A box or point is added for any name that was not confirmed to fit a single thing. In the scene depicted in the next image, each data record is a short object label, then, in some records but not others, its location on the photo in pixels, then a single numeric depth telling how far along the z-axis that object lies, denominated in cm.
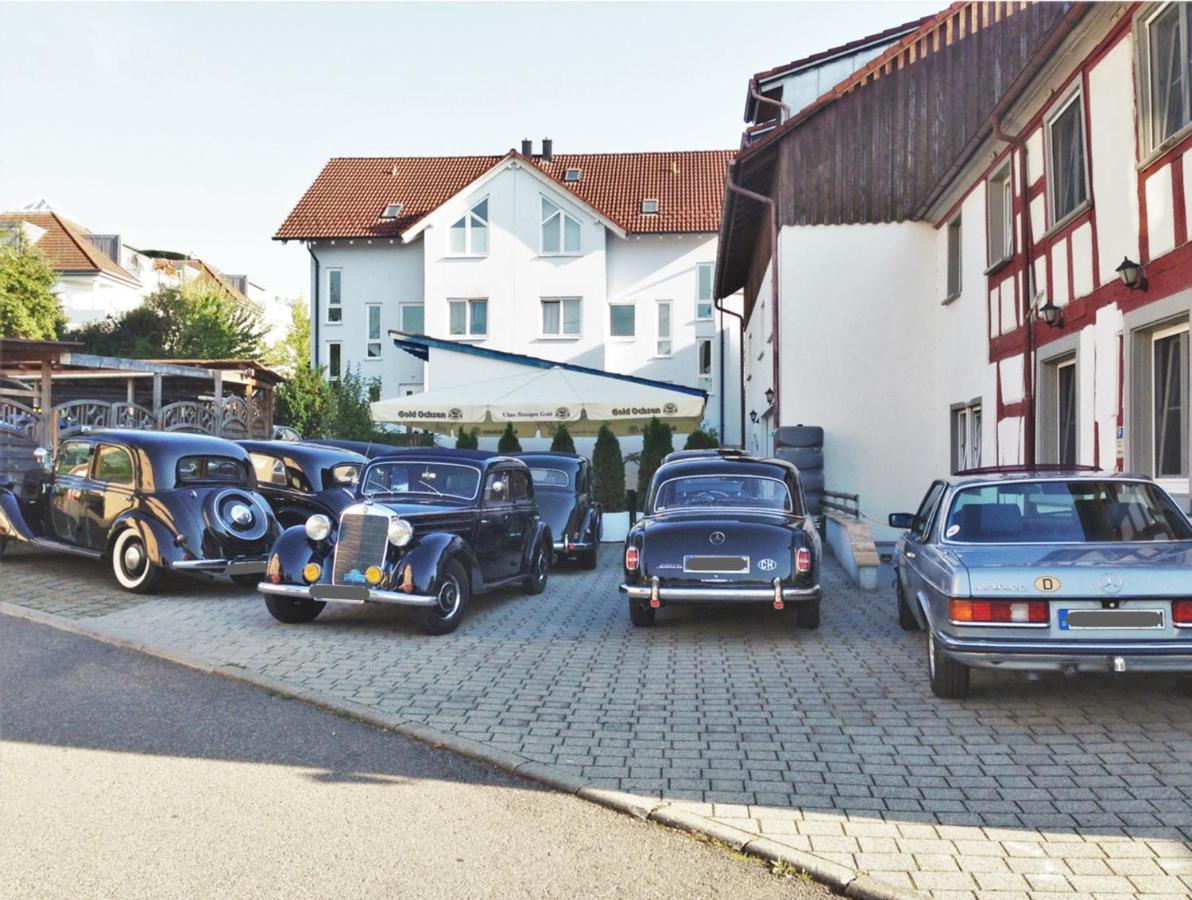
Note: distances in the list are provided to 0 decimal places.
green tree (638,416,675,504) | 2177
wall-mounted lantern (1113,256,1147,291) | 899
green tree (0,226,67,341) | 3947
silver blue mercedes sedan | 566
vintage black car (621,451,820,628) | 867
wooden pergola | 1730
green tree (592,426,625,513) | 2128
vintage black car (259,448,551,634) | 888
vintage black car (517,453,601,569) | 1380
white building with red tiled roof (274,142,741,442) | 3500
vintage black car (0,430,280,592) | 1070
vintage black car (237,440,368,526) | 1380
